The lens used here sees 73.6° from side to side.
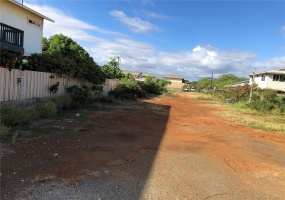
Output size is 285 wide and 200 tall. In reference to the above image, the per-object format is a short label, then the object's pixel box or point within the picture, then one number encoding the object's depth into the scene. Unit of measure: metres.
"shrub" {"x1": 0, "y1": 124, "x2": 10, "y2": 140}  4.26
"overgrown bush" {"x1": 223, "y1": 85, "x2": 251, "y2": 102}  18.82
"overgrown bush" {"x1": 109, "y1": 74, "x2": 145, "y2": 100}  14.60
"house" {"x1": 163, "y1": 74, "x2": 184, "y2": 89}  69.93
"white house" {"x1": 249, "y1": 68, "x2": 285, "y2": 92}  26.88
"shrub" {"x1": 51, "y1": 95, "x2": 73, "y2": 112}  7.87
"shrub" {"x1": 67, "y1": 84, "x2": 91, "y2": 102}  9.06
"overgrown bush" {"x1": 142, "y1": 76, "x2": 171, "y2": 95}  23.99
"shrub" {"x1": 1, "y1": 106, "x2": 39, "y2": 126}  5.17
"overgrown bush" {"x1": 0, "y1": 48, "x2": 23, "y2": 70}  6.35
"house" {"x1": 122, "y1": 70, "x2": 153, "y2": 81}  64.57
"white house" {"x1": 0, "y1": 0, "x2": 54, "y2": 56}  9.94
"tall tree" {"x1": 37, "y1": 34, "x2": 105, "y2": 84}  8.44
